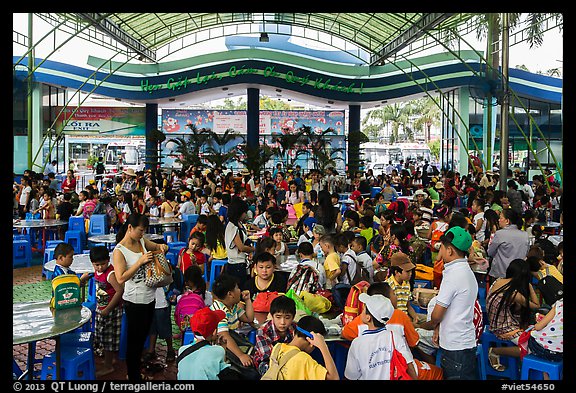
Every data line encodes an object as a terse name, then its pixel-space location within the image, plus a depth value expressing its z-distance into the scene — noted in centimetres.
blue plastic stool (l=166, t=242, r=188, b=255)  1009
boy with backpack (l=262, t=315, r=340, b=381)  394
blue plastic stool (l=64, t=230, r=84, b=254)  1100
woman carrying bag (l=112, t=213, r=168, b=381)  527
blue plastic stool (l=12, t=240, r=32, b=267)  1139
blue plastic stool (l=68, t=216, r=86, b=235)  1169
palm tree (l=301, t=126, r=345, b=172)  2628
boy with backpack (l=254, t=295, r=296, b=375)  465
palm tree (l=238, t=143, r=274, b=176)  2506
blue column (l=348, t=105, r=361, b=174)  2666
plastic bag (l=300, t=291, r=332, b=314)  576
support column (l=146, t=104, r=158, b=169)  2718
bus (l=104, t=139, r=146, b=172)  3209
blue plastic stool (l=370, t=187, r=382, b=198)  1937
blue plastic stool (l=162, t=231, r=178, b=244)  1260
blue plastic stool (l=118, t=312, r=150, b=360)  641
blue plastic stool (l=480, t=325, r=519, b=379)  552
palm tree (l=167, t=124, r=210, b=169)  2598
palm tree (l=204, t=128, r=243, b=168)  2570
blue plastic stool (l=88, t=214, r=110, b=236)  1148
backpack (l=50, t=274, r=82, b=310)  534
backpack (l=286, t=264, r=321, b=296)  611
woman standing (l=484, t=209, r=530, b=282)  774
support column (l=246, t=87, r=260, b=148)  2742
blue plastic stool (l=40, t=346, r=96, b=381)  502
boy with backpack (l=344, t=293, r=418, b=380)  418
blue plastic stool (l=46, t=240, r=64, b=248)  999
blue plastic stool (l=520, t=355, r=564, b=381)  485
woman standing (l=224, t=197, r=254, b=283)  763
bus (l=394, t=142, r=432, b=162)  4178
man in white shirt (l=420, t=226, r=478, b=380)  438
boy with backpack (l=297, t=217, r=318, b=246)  927
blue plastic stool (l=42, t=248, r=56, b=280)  957
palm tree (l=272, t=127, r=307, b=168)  2623
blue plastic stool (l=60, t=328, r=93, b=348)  545
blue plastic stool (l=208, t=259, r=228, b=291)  845
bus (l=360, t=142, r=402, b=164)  4116
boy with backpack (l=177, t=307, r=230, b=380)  408
